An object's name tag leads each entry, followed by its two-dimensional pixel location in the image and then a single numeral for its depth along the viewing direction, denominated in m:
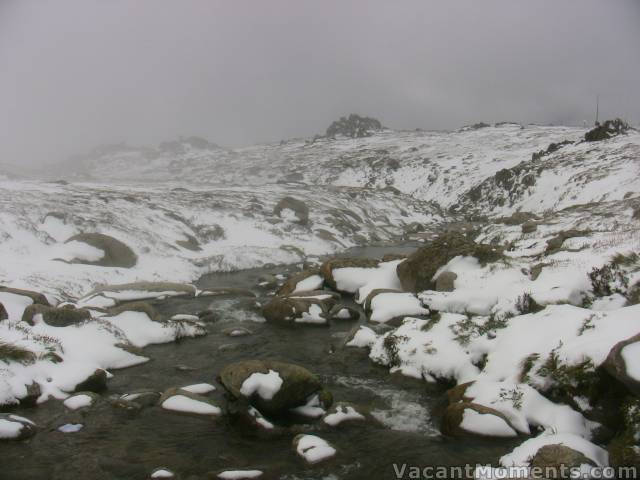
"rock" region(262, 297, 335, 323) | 19.38
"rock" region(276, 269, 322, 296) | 24.28
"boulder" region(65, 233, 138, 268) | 27.48
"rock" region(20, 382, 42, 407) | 11.65
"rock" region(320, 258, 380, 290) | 24.67
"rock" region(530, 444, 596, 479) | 7.99
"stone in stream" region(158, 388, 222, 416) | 11.62
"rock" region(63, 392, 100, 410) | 11.70
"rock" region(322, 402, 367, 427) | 11.18
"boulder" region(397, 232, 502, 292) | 21.22
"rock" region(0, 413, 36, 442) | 9.98
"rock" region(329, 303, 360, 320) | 20.05
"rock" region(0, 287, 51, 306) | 18.45
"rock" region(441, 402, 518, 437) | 10.16
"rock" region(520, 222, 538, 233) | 29.61
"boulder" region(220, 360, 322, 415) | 11.56
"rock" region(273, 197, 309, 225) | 45.80
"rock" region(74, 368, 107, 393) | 12.85
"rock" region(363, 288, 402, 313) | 20.53
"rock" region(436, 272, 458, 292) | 19.72
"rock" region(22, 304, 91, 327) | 16.14
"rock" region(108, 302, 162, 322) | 18.31
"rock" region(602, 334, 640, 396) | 8.74
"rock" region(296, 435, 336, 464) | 9.58
